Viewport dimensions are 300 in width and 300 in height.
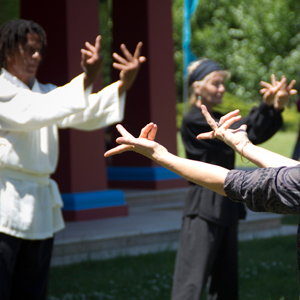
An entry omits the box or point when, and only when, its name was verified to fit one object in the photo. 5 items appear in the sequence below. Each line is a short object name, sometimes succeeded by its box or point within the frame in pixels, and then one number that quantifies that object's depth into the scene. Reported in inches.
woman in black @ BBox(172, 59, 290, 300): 267.6
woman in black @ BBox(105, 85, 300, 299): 137.5
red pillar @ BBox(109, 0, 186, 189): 691.1
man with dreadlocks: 216.9
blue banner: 1085.1
